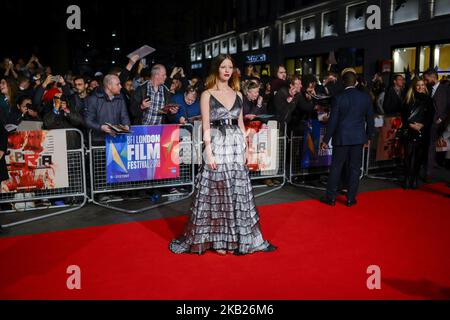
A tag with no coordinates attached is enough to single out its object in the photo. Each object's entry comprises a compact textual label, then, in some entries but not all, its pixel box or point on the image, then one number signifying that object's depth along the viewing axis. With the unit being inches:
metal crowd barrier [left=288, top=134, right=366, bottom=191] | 325.1
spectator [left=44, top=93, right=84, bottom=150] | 266.8
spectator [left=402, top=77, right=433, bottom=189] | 309.6
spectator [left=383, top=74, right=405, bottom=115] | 368.8
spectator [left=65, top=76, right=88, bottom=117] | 301.7
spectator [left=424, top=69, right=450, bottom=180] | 326.3
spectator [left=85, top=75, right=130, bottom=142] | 263.1
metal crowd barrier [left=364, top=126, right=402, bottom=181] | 358.3
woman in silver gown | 187.2
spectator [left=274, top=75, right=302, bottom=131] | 320.2
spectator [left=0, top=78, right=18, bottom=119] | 274.7
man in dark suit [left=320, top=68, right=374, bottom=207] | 263.0
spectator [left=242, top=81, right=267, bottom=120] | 289.6
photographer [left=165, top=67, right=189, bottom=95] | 366.9
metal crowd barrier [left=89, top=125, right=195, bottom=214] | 268.8
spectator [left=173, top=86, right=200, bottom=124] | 304.1
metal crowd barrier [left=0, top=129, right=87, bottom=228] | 258.5
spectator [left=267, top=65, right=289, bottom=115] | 359.6
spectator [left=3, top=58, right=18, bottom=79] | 454.9
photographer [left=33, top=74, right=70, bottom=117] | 282.6
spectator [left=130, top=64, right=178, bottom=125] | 282.2
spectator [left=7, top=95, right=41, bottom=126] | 265.9
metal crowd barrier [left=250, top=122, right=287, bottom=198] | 318.0
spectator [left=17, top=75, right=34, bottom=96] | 357.0
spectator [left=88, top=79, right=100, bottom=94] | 408.6
